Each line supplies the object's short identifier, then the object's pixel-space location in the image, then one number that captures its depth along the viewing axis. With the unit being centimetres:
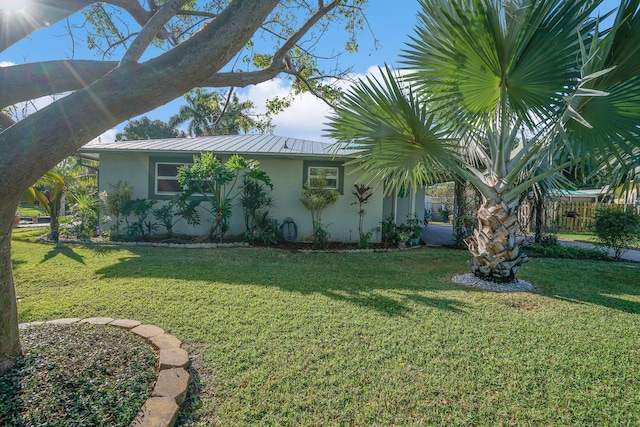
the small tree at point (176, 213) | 953
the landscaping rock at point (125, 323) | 349
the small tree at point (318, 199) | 966
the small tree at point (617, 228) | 862
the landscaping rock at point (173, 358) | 275
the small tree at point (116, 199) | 966
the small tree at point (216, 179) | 862
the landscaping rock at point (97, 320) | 352
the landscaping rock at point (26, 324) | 338
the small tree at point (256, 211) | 972
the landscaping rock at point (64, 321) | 348
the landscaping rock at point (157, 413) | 209
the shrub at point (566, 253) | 945
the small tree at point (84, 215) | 947
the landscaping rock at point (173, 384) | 238
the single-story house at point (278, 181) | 1038
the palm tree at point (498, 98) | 406
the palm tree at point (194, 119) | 2997
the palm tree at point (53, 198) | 904
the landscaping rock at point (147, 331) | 331
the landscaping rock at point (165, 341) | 311
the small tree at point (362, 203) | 982
